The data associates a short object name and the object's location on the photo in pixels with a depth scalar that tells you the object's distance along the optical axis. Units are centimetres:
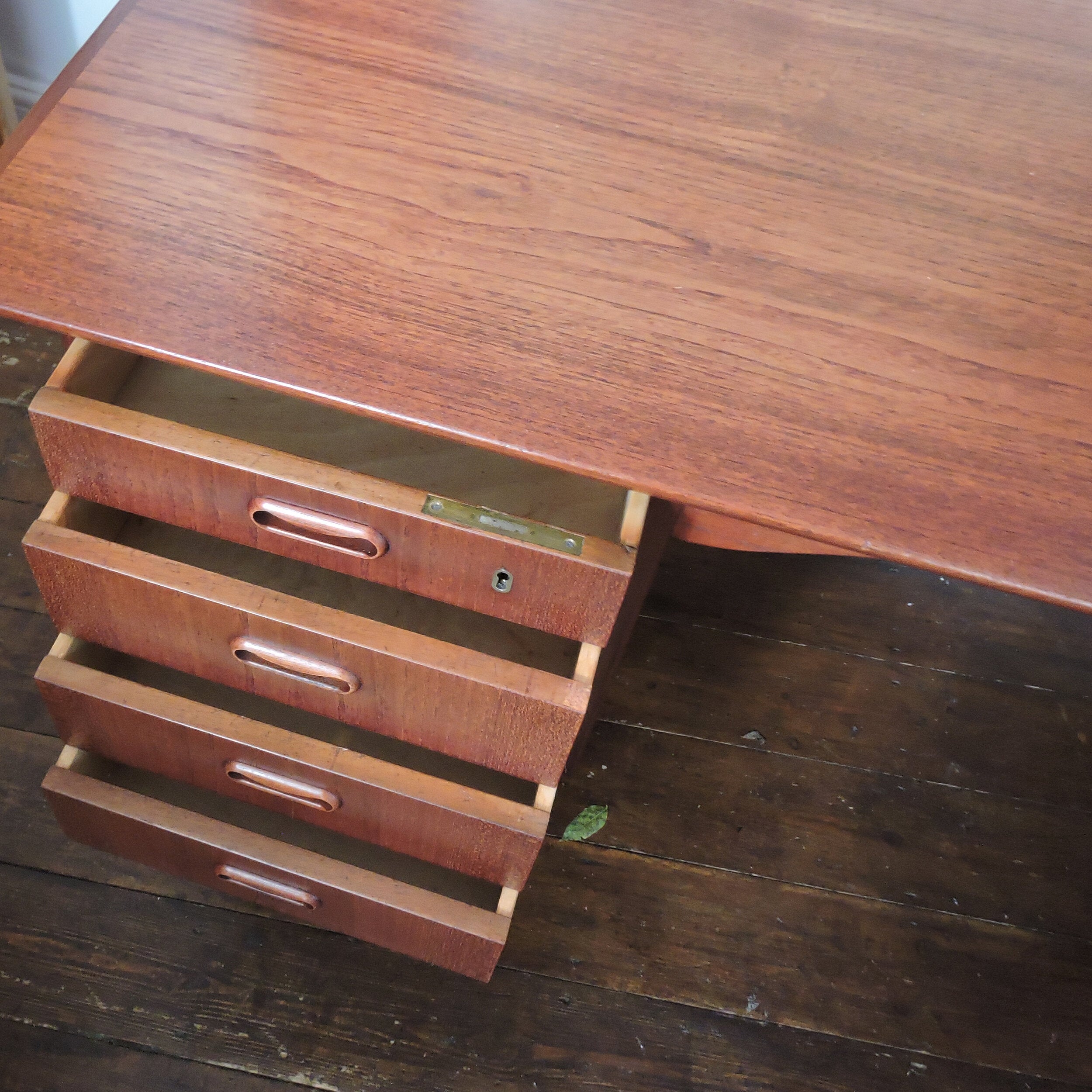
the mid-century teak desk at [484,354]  65
